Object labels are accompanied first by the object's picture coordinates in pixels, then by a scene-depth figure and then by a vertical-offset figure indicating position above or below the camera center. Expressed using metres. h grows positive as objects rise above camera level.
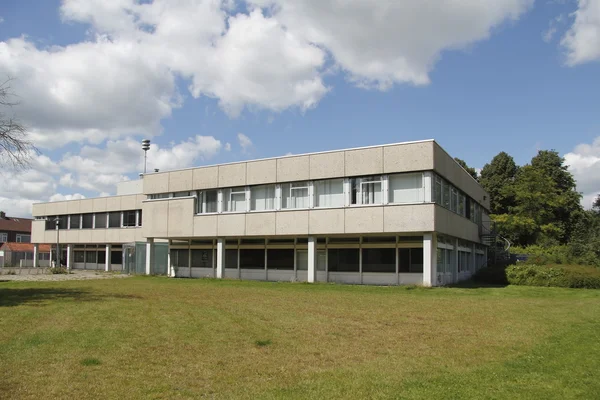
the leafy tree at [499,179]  71.19 +8.72
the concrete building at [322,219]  30.20 +1.42
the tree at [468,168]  75.00 +10.45
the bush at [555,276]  31.28 -2.03
